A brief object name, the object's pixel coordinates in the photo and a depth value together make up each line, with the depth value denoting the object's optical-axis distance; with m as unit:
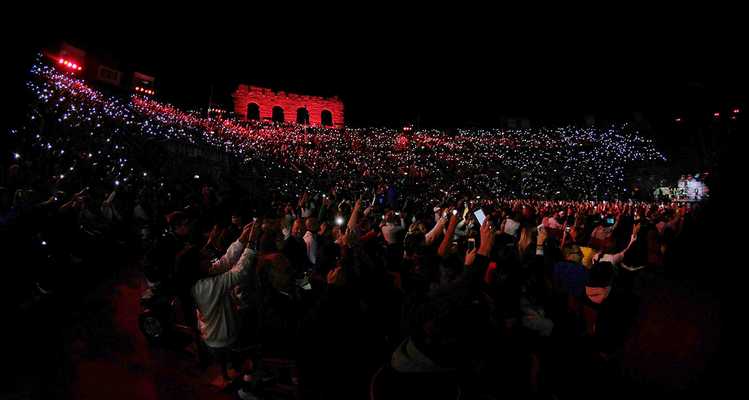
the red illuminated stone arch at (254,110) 48.74
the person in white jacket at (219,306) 4.26
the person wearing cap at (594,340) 3.77
